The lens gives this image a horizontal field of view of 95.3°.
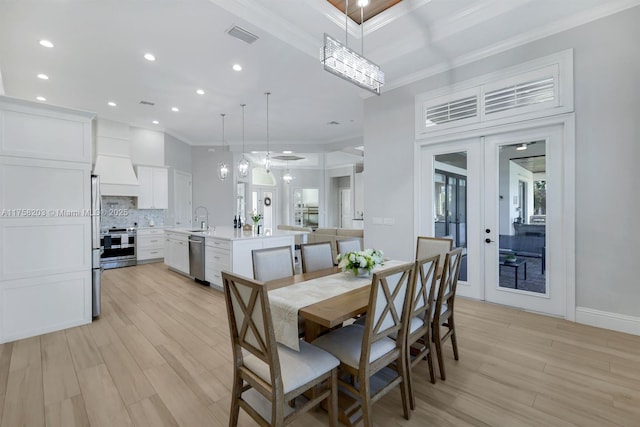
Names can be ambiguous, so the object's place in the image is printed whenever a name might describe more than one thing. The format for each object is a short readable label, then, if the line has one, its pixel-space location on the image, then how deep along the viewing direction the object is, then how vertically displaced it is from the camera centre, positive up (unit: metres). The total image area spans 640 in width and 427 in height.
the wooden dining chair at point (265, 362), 1.38 -0.81
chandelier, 2.22 +1.19
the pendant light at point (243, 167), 5.40 +0.85
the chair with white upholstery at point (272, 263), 2.38 -0.44
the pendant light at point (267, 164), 5.57 +0.94
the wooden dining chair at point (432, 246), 2.97 -0.37
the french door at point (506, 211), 3.32 +0.01
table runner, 1.67 -0.55
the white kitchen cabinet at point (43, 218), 2.86 -0.05
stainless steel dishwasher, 4.87 -0.76
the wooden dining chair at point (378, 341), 1.58 -0.80
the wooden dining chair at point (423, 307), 1.93 -0.67
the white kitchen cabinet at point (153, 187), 7.05 +0.63
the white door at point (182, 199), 7.93 +0.40
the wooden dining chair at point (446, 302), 2.22 -0.74
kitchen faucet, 8.45 +0.02
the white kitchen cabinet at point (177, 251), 5.34 -0.75
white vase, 2.34 -0.49
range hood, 6.37 +0.85
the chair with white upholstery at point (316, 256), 2.84 -0.44
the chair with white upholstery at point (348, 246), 3.12 -0.36
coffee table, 3.55 -0.65
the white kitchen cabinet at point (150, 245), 6.75 -0.76
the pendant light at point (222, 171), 5.61 +0.81
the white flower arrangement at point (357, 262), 2.30 -0.39
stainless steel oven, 6.23 -0.75
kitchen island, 4.31 -0.54
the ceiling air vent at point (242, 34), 3.19 +2.01
